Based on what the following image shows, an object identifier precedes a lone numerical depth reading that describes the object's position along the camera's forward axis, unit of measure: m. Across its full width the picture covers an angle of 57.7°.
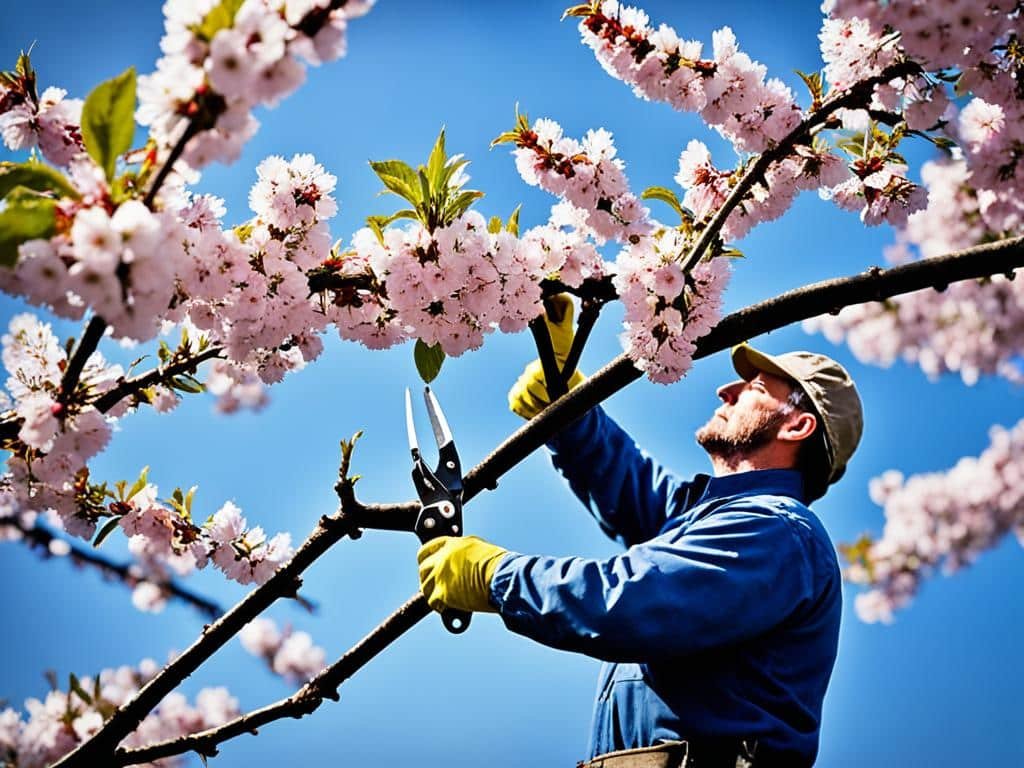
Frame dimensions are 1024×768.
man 2.14
